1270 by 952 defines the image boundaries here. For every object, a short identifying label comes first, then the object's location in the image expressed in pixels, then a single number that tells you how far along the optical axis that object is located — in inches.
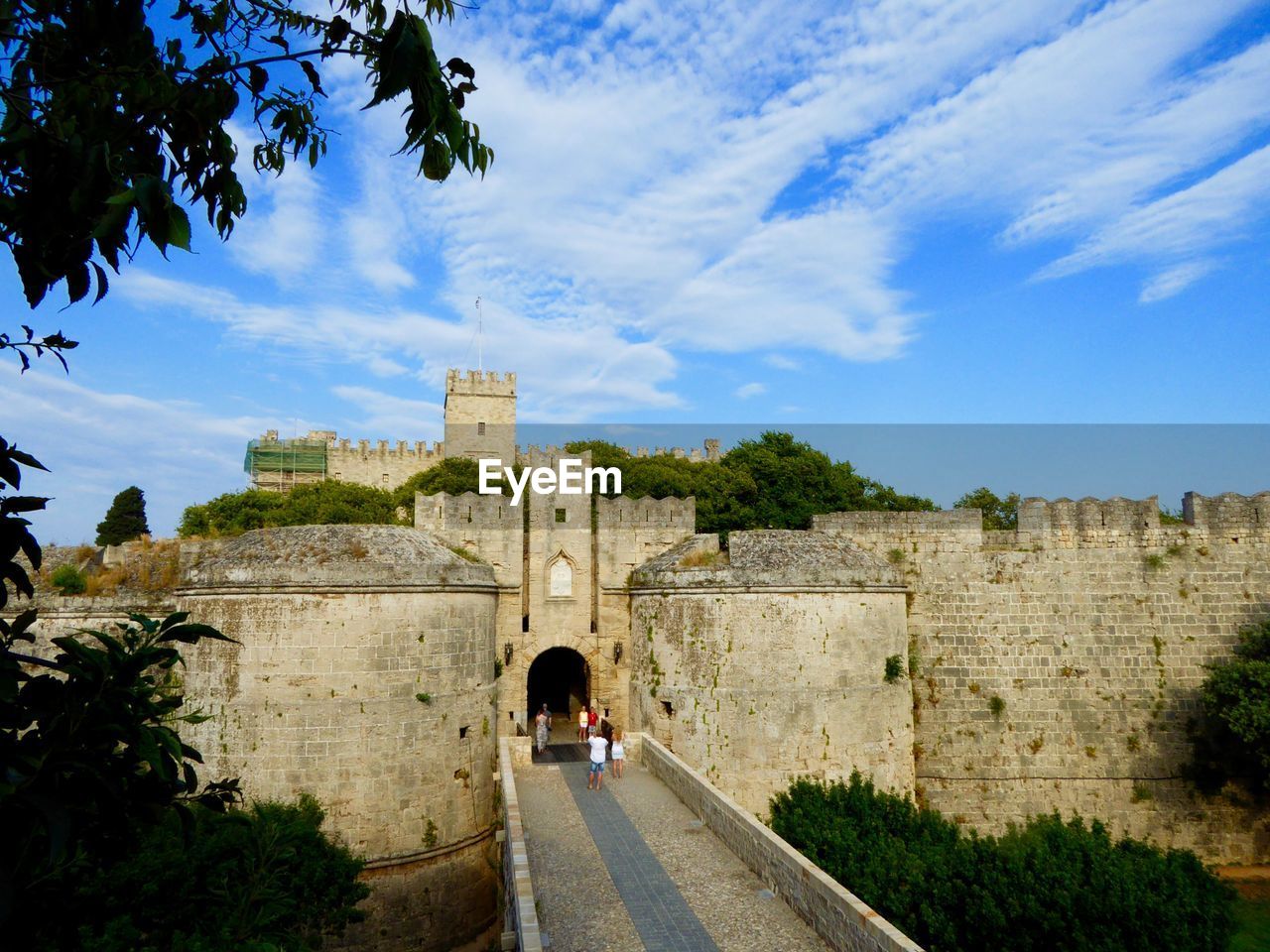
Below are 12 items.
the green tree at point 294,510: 1549.0
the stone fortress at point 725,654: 643.5
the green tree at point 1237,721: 723.4
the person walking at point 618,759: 680.4
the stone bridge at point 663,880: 392.8
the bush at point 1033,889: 519.8
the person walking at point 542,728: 772.6
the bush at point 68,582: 737.6
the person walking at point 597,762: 642.8
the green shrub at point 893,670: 743.7
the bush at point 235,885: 336.5
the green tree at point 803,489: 1600.6
